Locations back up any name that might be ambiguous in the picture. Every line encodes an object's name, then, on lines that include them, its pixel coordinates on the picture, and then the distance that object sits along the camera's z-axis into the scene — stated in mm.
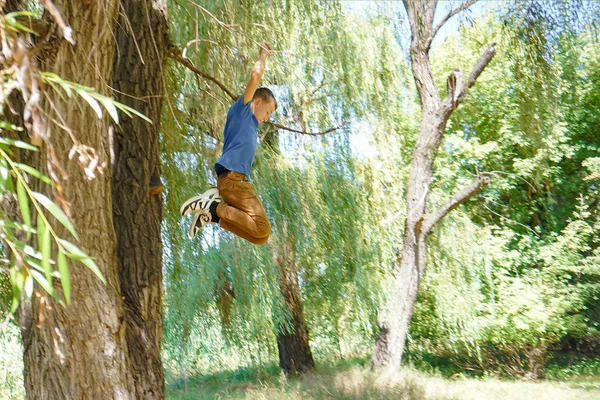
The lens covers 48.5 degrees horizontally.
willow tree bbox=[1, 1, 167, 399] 2688
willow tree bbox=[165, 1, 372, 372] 4719
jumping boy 3412
